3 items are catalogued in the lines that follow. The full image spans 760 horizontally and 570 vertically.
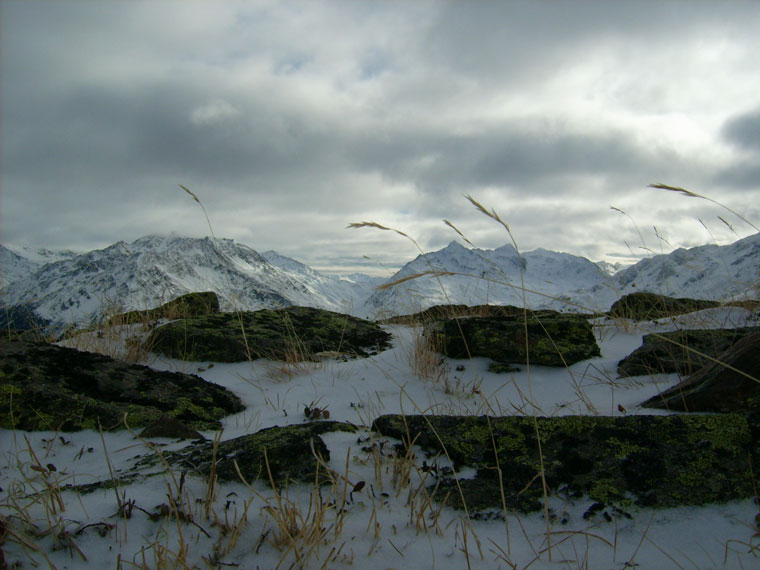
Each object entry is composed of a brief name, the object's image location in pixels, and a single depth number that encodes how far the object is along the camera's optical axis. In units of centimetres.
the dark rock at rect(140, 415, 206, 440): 286
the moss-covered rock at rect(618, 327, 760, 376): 396
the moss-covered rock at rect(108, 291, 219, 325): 699
